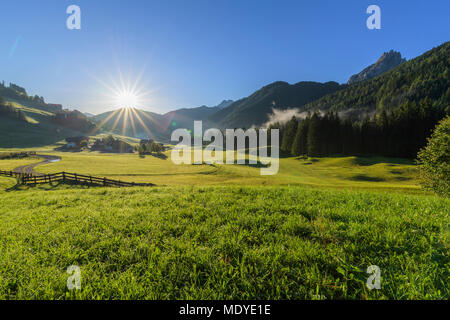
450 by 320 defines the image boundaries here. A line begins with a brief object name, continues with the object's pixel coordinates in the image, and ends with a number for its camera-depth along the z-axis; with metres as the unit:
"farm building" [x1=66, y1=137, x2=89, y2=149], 129.81
